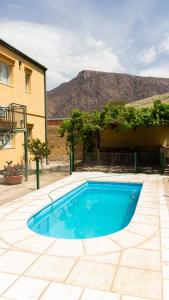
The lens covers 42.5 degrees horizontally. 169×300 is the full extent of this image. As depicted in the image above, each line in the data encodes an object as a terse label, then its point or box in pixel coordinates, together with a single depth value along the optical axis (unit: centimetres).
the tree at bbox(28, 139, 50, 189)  1182
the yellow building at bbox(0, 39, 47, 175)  1067
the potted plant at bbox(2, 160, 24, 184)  911
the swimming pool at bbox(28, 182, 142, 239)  562
